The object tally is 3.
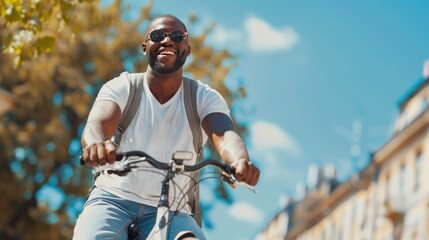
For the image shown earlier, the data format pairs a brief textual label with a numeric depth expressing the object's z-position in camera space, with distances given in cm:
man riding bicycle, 412
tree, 2438
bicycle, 381
